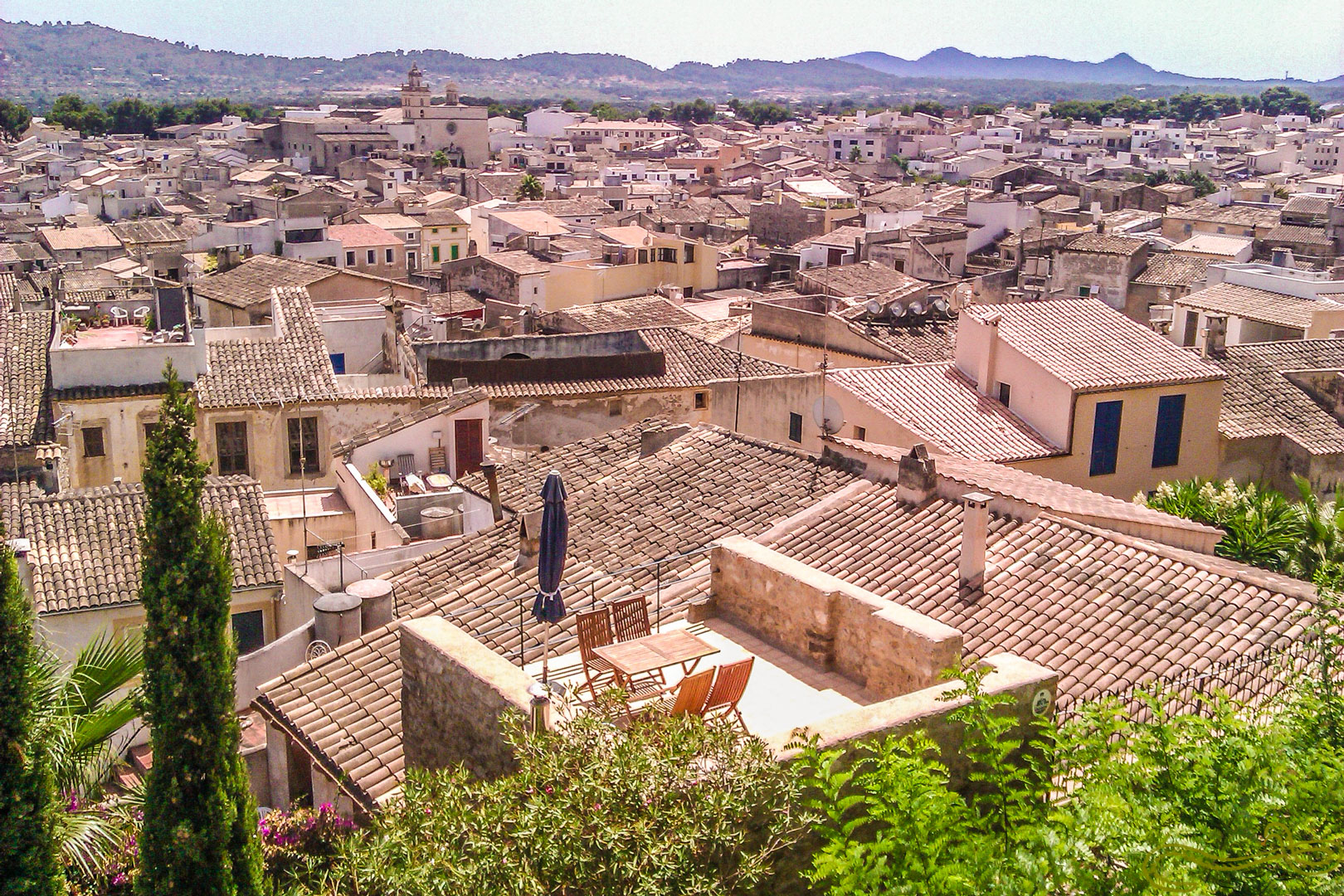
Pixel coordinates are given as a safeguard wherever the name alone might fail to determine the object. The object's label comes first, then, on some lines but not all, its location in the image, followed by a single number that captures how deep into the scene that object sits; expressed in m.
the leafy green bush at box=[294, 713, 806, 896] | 5.48
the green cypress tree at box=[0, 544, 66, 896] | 6.54
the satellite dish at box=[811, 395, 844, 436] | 18.72
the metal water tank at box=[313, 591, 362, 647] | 11.80
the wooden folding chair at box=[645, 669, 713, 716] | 7.12
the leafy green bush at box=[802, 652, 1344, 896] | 5.05
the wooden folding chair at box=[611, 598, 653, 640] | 9.05
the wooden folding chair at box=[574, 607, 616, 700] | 8.45
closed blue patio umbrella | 8.38
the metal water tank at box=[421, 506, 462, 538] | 17.28
